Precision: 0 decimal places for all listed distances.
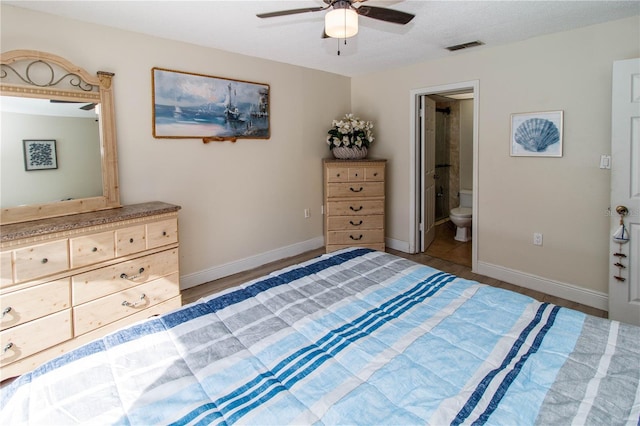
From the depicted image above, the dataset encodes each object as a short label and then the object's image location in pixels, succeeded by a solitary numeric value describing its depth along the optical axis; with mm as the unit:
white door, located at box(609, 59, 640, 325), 2584
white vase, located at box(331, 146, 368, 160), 4371
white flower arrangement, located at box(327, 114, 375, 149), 4375
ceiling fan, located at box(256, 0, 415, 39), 1784
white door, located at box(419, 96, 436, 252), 4410
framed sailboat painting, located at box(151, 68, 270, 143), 3133
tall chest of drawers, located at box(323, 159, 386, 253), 4203
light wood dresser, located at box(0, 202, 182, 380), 2059
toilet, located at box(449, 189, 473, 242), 4934
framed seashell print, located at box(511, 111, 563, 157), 3129
